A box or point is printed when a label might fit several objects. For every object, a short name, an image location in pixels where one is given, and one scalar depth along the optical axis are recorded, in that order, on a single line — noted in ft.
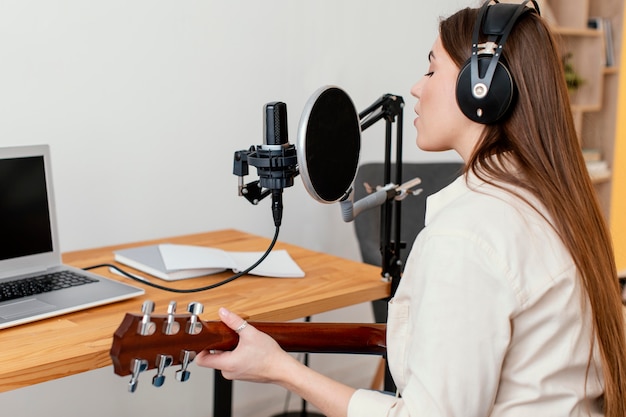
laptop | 4.52
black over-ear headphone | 3.27
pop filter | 3.74
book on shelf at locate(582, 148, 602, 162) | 12.59
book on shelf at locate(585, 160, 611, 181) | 12.21
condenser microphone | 3.94
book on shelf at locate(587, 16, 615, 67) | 12.44
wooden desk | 3.71
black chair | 7.09
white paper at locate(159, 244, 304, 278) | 5.22
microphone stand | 5.10
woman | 2.91
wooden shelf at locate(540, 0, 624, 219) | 12.10
